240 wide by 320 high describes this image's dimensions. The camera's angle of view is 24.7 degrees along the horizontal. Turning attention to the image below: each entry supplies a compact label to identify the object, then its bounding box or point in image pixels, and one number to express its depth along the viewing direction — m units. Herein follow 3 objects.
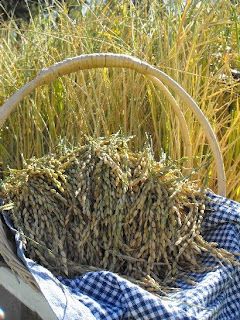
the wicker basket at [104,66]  0.99
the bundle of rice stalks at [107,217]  1.05
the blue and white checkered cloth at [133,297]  0.90
